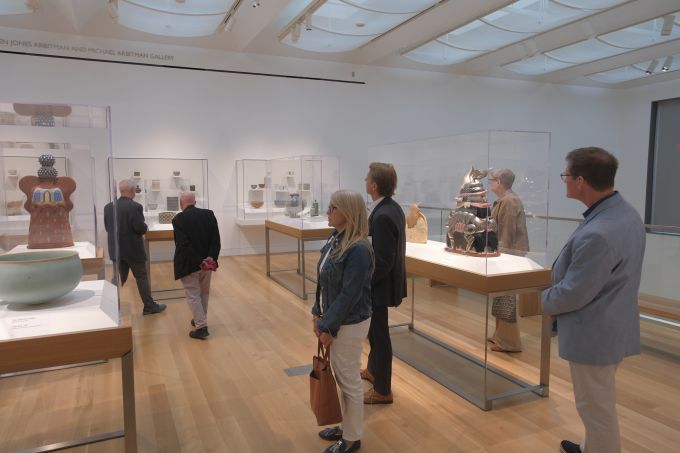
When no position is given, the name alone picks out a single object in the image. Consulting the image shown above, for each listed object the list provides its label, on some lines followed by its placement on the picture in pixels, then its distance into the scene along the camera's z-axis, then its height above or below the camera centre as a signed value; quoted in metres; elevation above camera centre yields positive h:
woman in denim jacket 2.34 -0.56
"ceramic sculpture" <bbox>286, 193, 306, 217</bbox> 6.56 -0.38
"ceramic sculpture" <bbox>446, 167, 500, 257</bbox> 3.54 -0.32
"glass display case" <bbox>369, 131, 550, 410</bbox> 3.29 -0.52
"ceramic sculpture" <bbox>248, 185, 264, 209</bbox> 9.12 -0.39
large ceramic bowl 2.01 -0.42
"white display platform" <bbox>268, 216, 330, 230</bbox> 6.21 -0.58
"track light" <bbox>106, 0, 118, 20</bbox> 6.55 +2.17
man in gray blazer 2.10 -0.48
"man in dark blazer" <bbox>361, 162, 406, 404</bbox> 3.00 -0.54
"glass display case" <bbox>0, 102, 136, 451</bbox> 2.00 -0.36
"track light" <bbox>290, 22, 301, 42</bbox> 7.68 +2.18
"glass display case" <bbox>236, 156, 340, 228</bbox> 6.72 -0.18
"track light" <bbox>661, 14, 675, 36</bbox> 7.78 +2.38
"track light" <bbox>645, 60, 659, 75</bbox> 10.25 +2.27
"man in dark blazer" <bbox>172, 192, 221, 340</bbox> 4.47 -0.66
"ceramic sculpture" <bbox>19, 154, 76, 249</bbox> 2.76 -0.16
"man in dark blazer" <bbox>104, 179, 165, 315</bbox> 4.90 -0.65
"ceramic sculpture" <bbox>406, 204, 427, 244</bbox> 4.50 -0.43
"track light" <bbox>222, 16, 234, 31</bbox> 7.30 +2.21
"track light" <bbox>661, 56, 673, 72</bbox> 9.72 +2.19
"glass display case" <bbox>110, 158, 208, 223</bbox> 8.16 -0.05
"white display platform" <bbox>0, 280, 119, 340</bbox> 1.98 -0.57
